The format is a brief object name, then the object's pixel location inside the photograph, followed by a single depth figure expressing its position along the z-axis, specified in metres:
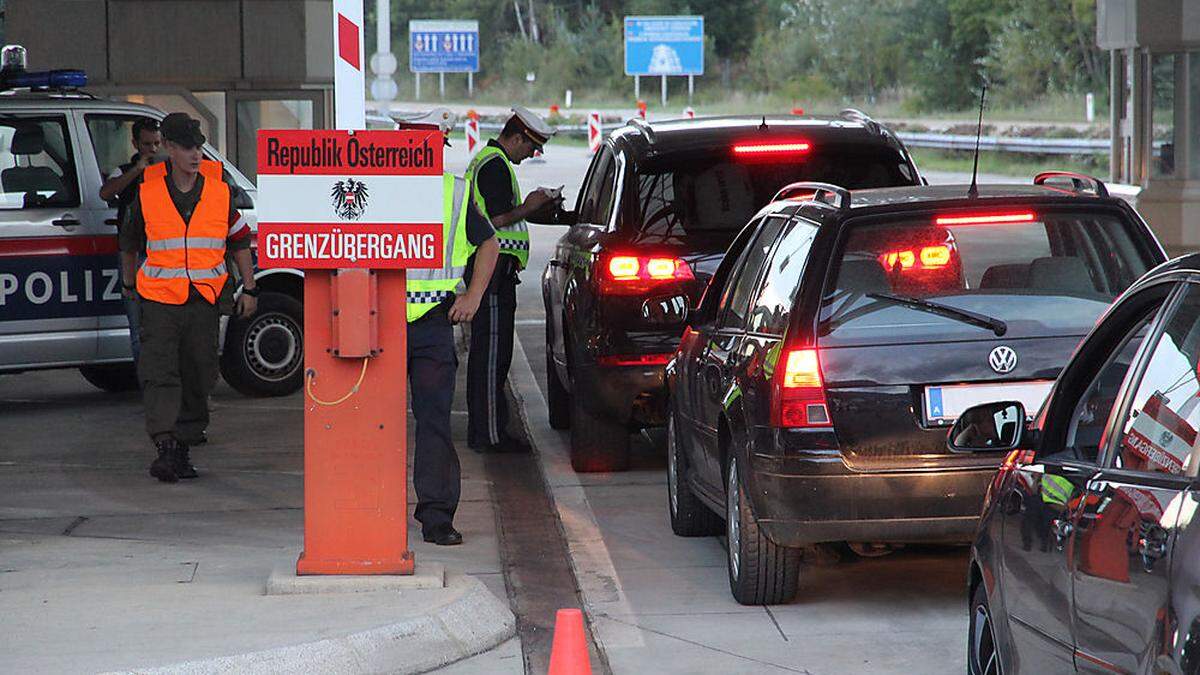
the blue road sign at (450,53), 74.75
